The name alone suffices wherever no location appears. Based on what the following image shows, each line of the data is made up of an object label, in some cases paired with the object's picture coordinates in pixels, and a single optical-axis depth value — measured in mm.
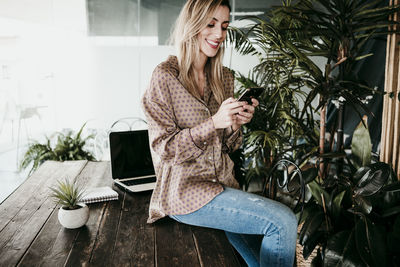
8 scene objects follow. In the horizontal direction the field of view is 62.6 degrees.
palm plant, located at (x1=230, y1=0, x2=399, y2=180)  1528
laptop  2121
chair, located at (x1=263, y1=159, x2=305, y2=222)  1405
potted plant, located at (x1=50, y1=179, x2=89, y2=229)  1437
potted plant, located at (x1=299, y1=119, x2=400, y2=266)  1382
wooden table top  1231
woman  1302
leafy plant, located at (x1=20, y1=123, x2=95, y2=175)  3291
